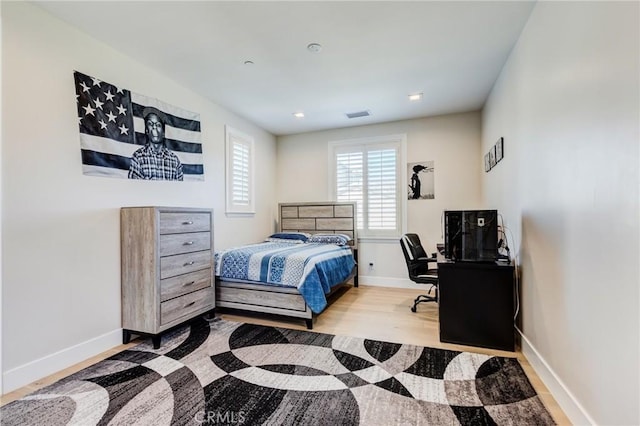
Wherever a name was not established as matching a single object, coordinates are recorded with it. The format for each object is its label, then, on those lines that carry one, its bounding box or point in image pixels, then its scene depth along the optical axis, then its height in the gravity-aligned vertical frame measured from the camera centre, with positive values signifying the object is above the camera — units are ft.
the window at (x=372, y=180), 15.96 +1.68
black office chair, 11.45 -2.24
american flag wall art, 8.25 +2.46
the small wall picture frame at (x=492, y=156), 11.51 +2.09
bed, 9.97 -2.37
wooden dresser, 8.50 -1.64
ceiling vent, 14.48 +4.69
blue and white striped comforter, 9.88 -1.97
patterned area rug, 5.55 -3.76
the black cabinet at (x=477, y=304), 8.26 -2.61
